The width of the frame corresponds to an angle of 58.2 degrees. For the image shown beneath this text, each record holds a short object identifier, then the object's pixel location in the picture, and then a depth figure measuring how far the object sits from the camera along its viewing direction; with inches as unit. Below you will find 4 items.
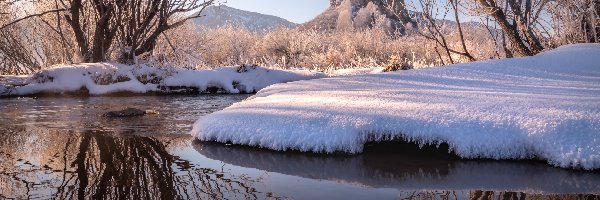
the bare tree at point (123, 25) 410.3
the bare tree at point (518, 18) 300.4
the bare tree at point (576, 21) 290.5
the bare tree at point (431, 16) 285.9
